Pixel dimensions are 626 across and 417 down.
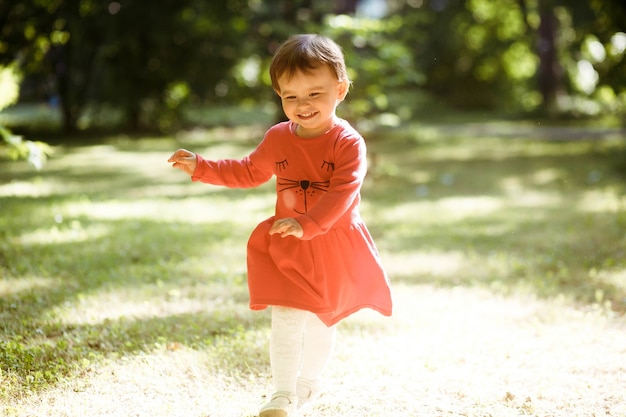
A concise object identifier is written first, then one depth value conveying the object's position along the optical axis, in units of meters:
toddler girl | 2.77
